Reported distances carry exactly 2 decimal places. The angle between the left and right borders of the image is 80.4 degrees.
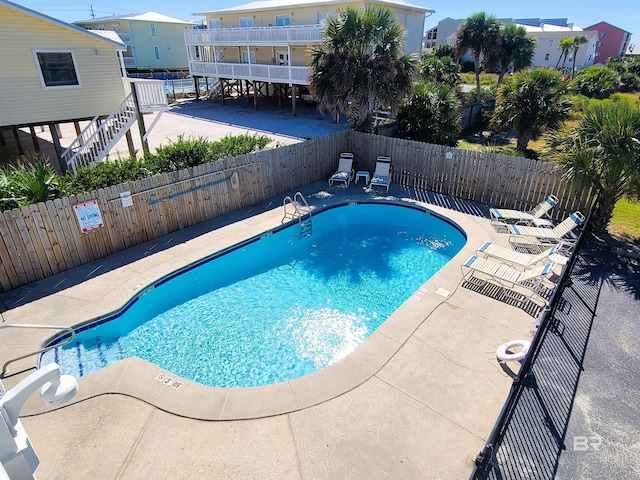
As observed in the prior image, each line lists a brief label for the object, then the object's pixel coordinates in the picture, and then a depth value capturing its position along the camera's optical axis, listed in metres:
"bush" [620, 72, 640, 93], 41.84
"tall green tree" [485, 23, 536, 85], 29.86
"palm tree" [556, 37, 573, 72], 51.97
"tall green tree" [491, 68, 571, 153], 15.56
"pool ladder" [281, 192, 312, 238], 11.54
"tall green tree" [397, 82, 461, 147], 15.57
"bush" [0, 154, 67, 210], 8.04
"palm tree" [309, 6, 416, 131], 13.01
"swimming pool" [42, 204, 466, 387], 6.90
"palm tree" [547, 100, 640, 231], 8.77
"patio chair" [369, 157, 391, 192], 13.84
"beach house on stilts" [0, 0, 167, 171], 12.67
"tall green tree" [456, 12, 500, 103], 29.08
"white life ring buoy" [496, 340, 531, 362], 5.83
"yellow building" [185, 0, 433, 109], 23.72
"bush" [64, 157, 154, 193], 9.08
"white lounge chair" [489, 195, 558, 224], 10.48
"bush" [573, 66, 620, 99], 36.56
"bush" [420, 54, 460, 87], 27.32
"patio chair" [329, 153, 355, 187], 14.09
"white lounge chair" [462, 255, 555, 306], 7.68
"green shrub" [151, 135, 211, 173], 10.84
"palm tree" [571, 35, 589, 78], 53.38
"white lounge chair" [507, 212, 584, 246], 9.38
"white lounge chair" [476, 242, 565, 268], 8.20
